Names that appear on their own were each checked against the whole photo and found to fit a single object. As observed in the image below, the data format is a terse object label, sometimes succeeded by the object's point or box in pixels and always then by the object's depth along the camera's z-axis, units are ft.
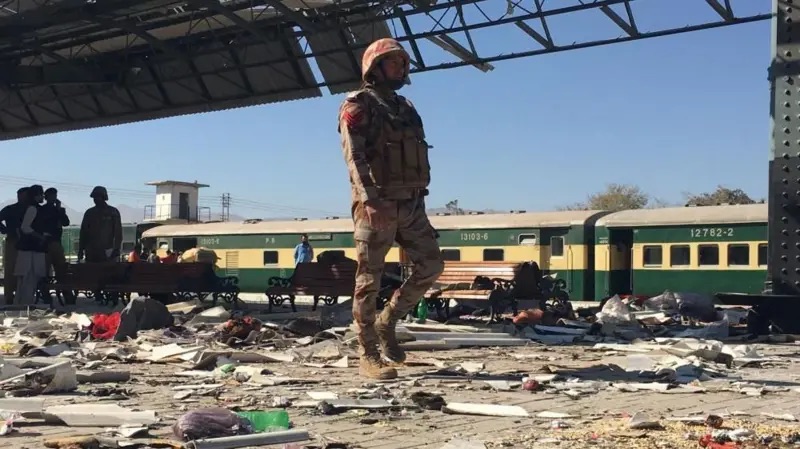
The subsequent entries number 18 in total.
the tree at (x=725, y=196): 208.92
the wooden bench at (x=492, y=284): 49.14
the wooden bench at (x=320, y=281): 53.67
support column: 31.32
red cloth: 30.77
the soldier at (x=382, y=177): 20.92
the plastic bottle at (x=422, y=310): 46.79
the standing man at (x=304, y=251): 79.41
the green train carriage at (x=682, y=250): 74.28
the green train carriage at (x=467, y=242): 83.66
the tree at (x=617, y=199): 263.76
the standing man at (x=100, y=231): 56.29
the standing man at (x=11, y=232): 53.93
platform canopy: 61.05
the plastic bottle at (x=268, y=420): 13.97
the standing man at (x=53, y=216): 54.13
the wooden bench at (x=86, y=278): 61.62
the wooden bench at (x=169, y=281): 59.57
